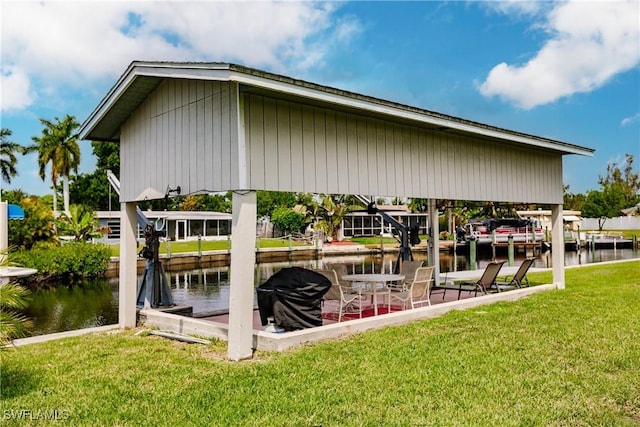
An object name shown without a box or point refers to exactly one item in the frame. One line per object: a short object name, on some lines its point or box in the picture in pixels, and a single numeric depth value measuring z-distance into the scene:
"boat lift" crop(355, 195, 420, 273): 12.34
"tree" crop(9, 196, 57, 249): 21.06
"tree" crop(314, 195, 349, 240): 40.84
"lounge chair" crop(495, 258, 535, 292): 11.45
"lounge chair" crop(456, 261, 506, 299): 10.68
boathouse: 6.36
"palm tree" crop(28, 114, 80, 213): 44.69
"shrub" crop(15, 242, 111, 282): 20.58
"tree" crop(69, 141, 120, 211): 48.00
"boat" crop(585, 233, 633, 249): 39.78
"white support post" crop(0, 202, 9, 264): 13.24
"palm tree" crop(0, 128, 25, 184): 47.56
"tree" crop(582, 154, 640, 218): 53.50
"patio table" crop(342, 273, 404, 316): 8.96
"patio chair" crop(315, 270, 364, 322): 8.31
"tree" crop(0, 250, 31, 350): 4.54
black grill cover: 7.14
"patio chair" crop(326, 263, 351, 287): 9.51
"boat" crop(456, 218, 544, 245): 39.97
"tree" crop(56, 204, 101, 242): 26.69
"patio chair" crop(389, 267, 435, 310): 8.83
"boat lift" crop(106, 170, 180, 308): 9.22
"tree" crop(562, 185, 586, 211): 68.50
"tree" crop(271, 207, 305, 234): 49.22
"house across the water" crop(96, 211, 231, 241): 40.62
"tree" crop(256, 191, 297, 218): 56.75
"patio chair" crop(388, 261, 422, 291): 10.48
